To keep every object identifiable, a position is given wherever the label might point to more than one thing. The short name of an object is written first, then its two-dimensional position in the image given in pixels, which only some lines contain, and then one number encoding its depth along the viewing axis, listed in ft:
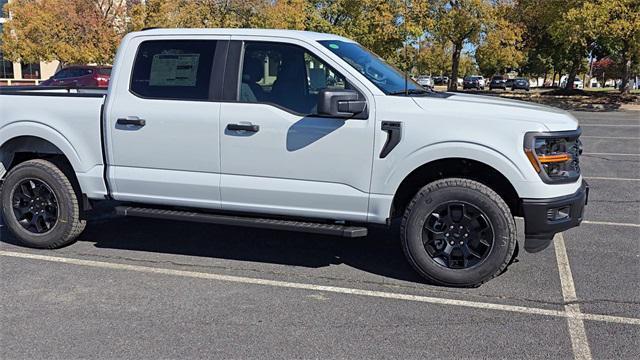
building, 159.64
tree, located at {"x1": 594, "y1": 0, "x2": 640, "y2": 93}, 84.07
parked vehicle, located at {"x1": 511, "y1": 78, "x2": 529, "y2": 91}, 185.06
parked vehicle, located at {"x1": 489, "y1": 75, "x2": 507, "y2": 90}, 191.72
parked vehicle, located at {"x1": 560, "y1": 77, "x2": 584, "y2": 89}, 255.50
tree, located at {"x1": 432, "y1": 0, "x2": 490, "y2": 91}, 105.50
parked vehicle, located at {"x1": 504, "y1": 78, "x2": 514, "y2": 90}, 194.92
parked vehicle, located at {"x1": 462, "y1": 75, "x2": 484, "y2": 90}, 188.65
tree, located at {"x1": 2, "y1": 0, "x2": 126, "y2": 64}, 109.70
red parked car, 73.00
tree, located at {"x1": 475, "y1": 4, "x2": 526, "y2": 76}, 108.47
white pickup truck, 14.75
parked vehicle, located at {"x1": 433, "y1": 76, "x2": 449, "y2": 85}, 246.47
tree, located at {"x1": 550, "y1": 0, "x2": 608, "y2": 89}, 84.48
